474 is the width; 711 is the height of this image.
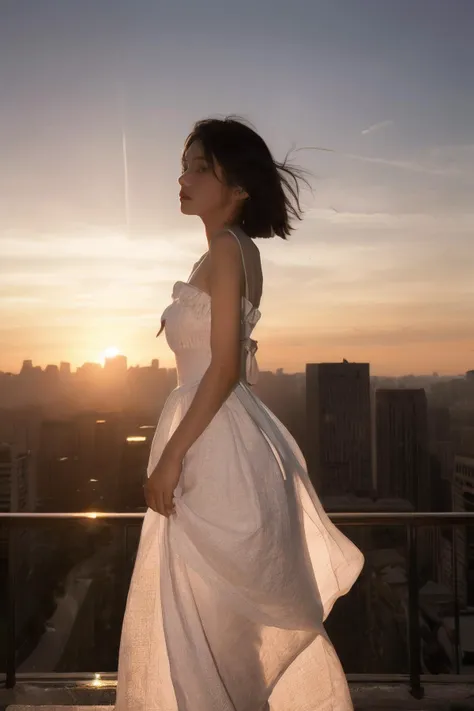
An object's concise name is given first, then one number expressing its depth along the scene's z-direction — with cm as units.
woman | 124
